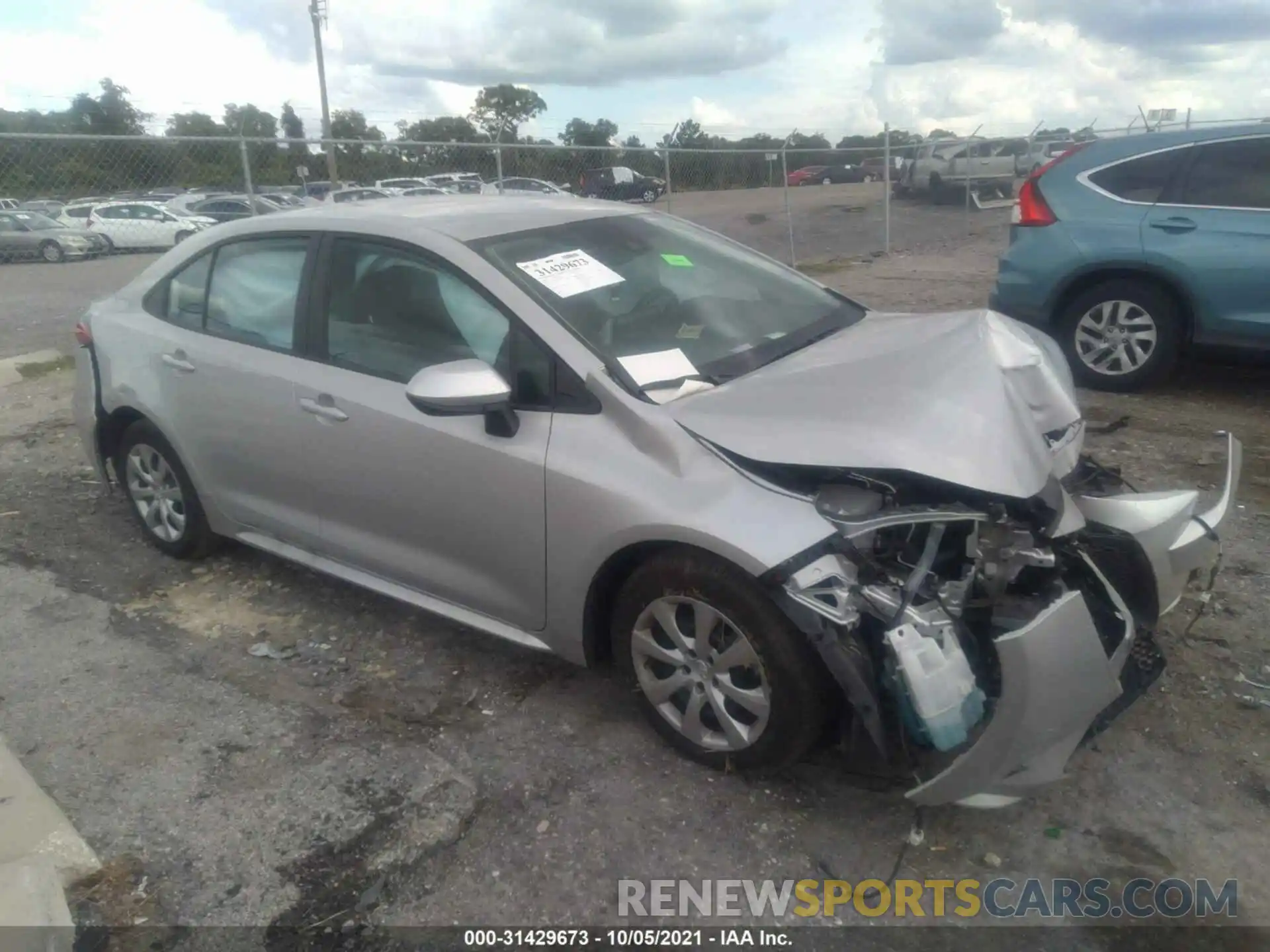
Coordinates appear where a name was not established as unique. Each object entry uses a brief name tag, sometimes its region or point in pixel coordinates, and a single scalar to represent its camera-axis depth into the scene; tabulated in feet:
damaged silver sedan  8.29
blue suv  19.21
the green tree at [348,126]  100.31
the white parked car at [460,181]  38.10
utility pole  85.97
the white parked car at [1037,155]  65.26
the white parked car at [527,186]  38.55
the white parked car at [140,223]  53.35
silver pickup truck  57.67
